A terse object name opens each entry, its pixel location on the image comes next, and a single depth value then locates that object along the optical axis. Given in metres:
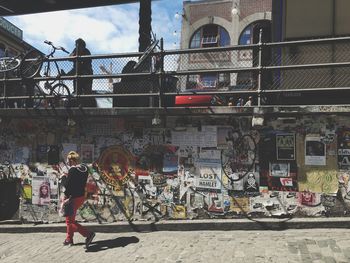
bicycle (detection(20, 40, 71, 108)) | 9.57
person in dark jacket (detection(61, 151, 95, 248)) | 7.91
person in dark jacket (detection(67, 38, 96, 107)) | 9.43
